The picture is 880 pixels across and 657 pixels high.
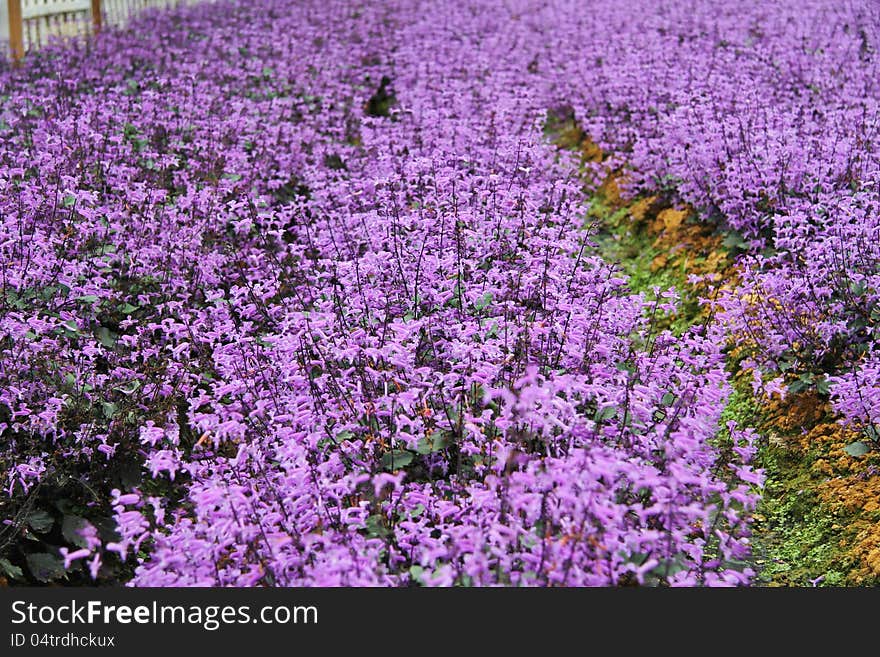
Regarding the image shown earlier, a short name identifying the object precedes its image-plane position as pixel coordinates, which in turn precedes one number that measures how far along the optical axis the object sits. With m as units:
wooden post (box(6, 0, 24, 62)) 12.41
